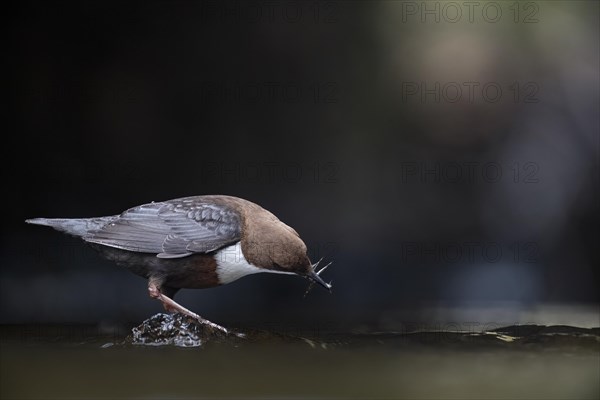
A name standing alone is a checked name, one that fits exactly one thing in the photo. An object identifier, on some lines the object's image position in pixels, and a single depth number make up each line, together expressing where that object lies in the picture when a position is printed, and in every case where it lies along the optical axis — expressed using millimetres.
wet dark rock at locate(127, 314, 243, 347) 6871
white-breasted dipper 6840
